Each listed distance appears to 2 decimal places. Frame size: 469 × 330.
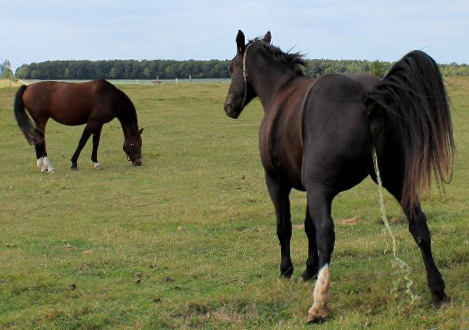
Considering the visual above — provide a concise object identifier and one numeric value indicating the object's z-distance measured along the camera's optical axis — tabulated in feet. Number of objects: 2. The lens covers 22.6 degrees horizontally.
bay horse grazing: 103.94
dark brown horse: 29.48
